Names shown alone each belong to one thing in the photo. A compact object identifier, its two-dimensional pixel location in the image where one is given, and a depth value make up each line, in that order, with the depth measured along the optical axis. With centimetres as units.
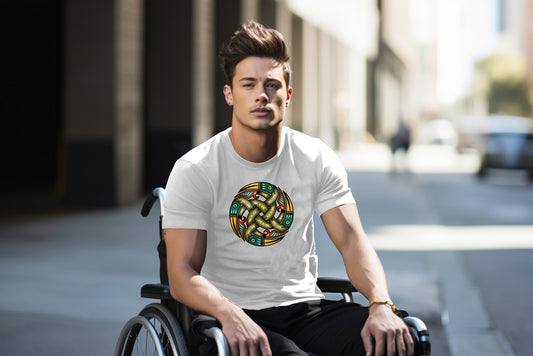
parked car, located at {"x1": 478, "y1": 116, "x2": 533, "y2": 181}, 2312
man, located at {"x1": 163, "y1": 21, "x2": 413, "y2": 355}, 285
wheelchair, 274
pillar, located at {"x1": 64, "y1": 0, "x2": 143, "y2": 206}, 1366
